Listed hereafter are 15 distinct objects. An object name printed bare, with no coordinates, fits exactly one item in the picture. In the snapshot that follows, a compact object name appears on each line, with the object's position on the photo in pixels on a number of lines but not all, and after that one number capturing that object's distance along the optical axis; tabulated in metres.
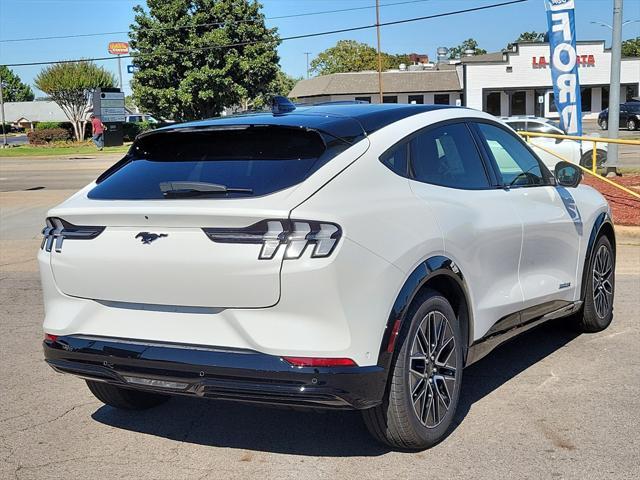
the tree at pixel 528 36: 143.11
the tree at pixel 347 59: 95.25
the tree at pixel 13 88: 128.38
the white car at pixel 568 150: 18.11
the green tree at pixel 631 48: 109.25
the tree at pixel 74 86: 52.25
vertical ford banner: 16.33
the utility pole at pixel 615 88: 18.11
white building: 58.03
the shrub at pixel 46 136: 49.12
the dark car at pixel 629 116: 43.84
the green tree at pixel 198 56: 45.88
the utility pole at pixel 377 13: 51.91
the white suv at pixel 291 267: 3.38
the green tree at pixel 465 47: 146.75
